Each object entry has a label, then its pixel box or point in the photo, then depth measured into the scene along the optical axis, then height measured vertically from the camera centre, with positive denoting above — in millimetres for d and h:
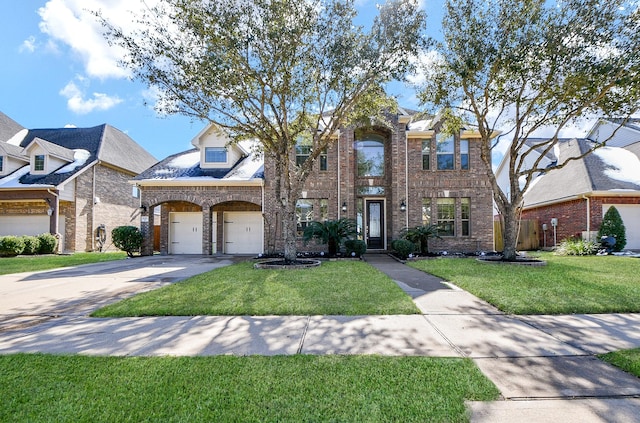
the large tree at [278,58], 7590 +4485
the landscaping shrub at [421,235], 11531 -560
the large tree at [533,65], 7738 +4324
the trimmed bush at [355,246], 10992 -923
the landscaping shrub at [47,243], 14156 -981
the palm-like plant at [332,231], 10719 -367
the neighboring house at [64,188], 14906 +1793
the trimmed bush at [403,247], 10843 -967
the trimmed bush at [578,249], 11781 -1151
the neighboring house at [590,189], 13383 +1471
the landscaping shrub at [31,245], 13656 -1023
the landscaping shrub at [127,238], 12648 -677
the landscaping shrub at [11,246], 13156 -1026
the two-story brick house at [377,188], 13008 +1464
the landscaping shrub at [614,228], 12352 -350
